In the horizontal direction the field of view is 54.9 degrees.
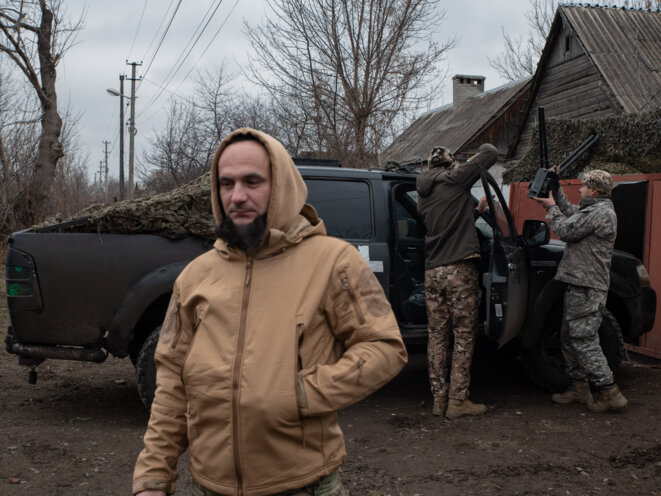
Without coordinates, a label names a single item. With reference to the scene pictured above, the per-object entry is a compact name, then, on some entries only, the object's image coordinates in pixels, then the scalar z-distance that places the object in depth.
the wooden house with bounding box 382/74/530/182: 24.41
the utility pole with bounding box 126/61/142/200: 30.38
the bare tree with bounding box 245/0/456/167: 14.98
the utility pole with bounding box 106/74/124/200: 34.91
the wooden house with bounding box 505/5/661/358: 6.95
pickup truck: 4.57
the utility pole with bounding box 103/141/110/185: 75.62
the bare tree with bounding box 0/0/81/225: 15.13
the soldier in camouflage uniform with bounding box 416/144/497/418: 4.96
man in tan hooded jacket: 1.67
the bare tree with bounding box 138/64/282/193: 25.66
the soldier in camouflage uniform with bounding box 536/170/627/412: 5.08
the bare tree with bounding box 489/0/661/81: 19.03
